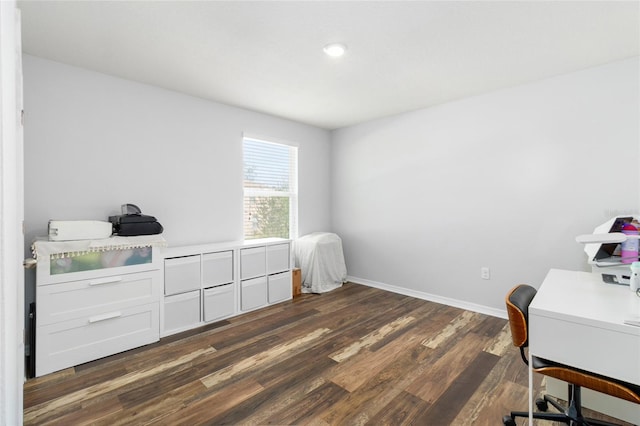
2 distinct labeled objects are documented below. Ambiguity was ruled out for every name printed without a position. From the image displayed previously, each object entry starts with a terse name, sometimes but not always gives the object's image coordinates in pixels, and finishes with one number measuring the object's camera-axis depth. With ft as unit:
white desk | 4.02
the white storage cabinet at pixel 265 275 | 11.36
